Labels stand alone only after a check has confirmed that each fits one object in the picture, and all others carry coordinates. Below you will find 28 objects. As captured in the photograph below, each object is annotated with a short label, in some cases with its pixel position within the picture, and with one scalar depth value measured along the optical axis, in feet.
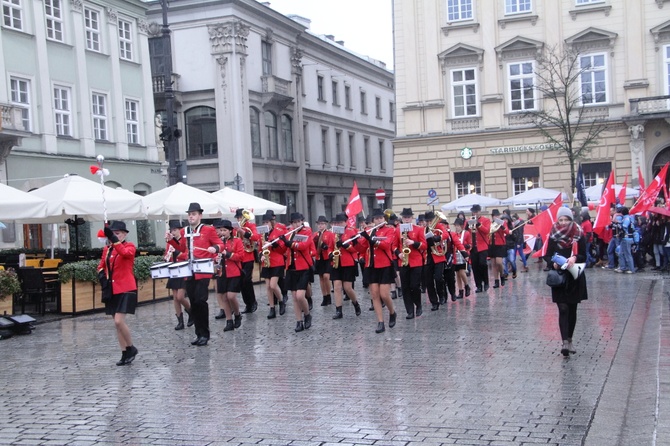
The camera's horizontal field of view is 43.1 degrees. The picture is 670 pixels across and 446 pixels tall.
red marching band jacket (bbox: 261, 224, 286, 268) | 49.60
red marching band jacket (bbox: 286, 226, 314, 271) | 46.19
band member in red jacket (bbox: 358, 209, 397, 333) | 43.01
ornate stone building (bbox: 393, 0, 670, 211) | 117.29
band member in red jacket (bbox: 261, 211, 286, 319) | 49.67
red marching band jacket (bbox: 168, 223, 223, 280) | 40.65
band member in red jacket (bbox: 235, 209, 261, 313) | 52.39
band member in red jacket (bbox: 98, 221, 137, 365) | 35.60
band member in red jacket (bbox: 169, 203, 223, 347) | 39.91
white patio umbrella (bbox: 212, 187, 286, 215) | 76.97
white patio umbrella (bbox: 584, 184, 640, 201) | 96.58
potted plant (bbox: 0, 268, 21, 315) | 50.85
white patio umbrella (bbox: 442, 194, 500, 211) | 102.73
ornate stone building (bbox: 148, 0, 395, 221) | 137.59
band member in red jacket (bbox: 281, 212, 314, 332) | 45.19
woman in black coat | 33.55
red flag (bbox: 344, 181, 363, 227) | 62.18
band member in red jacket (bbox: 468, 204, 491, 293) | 61.72
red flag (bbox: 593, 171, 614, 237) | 61.57
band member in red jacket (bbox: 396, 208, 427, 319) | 47.34
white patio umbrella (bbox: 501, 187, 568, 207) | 96.31
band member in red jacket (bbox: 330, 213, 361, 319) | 50.24
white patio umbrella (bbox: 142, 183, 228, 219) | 68.49
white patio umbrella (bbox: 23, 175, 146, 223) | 57.67
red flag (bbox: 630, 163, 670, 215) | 70.44
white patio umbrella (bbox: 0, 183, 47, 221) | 52.39
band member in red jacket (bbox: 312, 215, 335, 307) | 52.13
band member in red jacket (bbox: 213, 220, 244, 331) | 45.79
